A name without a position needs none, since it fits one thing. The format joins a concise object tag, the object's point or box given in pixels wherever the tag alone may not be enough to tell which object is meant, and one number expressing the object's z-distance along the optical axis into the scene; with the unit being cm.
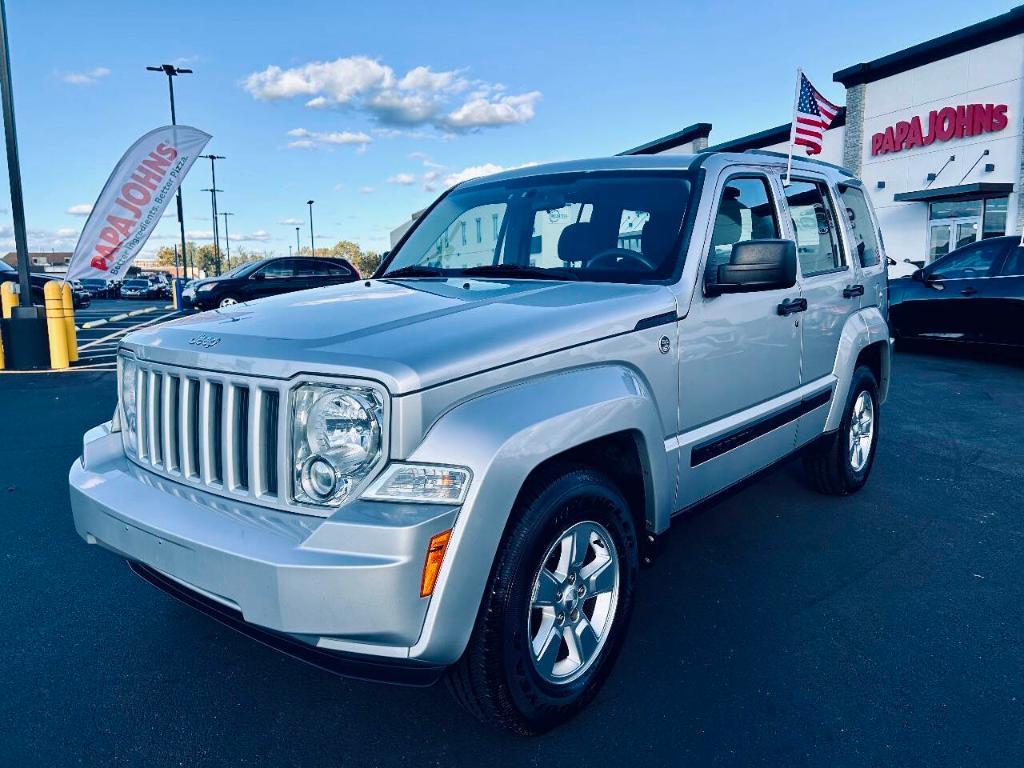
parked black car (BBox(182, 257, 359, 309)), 1984
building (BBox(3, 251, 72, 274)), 13388
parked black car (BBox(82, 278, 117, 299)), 3953
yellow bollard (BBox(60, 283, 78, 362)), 1095
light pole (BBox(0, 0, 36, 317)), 1121
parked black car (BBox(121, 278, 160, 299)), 4309
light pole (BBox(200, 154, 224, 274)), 6022
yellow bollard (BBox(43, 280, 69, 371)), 1089
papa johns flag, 1272
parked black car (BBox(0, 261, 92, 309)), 1864
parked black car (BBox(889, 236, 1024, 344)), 963
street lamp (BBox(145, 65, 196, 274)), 3372
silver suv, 202
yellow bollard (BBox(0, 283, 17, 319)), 1152
